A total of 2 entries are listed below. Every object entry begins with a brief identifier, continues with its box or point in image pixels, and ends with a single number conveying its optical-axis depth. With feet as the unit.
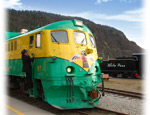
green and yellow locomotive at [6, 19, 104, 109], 20.33
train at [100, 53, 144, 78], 71.51
